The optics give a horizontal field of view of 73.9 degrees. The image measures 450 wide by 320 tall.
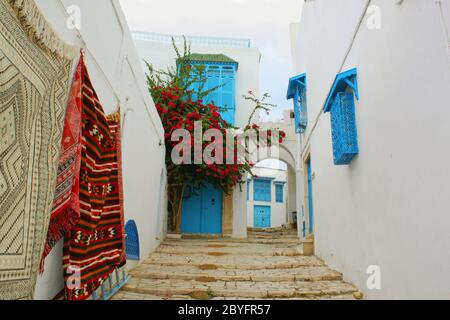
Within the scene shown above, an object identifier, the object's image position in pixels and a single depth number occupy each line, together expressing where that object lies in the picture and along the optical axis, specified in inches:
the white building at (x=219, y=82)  339.6
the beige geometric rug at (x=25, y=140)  47.9
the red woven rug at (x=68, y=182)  66.3
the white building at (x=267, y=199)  671.1
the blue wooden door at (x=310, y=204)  280.6
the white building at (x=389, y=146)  70.7
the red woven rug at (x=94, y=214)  75.4
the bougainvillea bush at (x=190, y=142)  293.7
